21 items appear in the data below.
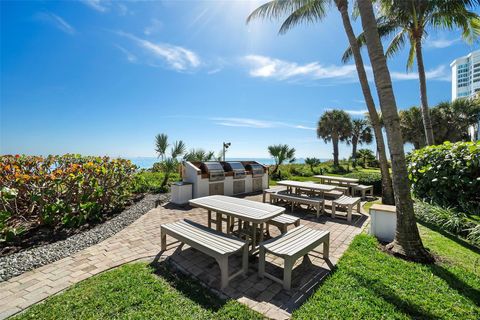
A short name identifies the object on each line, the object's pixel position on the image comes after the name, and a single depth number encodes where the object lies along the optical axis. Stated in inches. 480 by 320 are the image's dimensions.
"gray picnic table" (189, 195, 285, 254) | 128.6
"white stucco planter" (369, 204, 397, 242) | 163.1
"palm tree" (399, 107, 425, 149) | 872.3
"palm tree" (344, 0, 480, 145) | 295.1
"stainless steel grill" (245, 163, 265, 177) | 388.5
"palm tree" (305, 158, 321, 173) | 788.0
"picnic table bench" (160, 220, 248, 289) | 105.4
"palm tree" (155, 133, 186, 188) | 496.1
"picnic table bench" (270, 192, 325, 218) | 237.4
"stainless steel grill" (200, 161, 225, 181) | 316.2
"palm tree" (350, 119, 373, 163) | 1247.4
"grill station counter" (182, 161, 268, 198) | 307.3
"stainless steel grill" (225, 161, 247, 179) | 351.7
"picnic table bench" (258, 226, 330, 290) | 105.0
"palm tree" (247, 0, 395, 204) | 249.9
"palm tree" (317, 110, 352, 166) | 1016.2
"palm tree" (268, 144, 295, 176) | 602.9
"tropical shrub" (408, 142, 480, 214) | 189.8
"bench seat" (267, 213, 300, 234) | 154.5
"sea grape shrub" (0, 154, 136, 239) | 173.3
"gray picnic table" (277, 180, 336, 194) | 264.5
